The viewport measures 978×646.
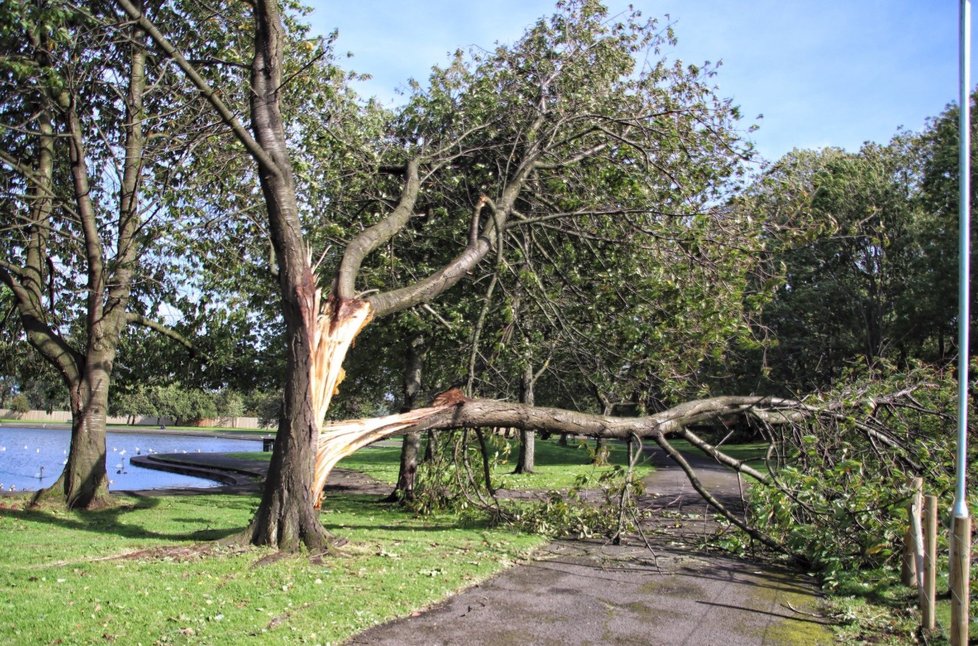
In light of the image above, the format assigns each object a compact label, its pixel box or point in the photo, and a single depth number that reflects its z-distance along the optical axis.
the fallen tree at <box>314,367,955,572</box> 8.40
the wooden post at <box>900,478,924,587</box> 6.99
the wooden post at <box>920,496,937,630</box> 6.03
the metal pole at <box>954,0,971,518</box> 5.85
